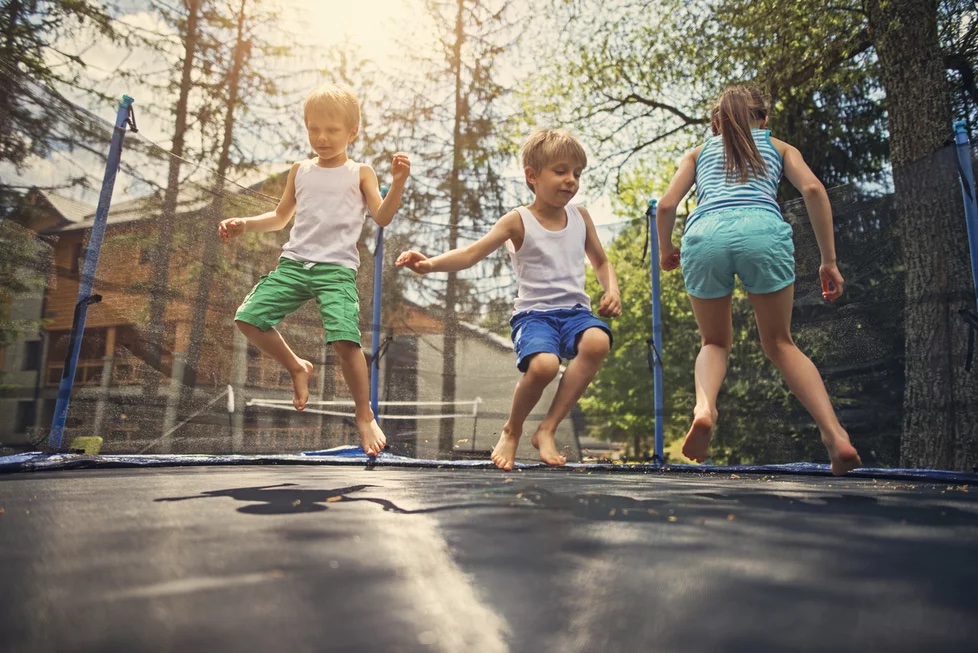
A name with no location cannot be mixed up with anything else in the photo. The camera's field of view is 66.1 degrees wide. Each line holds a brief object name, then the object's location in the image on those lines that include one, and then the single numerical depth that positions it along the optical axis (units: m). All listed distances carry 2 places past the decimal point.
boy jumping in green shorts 2.72
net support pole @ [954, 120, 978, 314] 2.91
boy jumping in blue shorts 2.59
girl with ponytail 2.24
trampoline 0.78
